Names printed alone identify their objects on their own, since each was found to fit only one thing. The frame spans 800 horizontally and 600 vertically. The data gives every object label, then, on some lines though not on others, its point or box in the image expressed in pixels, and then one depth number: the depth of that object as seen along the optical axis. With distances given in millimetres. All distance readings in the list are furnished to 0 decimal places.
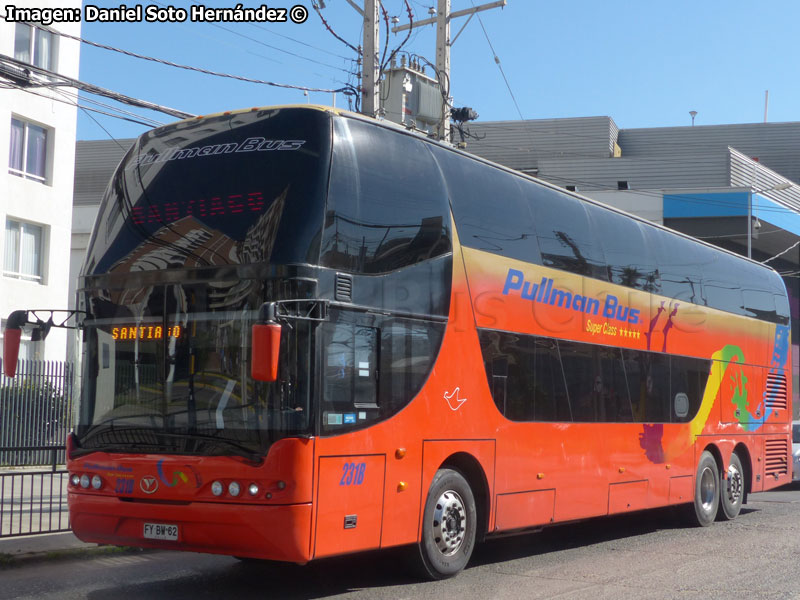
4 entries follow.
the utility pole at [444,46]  20031
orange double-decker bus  8031
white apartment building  27688
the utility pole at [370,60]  17953
